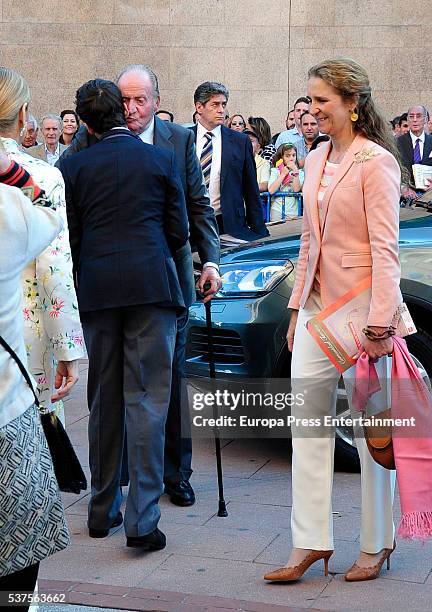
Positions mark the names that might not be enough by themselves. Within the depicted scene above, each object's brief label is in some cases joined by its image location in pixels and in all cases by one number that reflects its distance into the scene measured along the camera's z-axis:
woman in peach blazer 4.37
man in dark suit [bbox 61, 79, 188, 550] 4.92
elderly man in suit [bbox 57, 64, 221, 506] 5.49
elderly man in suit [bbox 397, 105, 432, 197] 13.10
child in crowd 12.12
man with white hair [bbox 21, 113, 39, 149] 8.93
